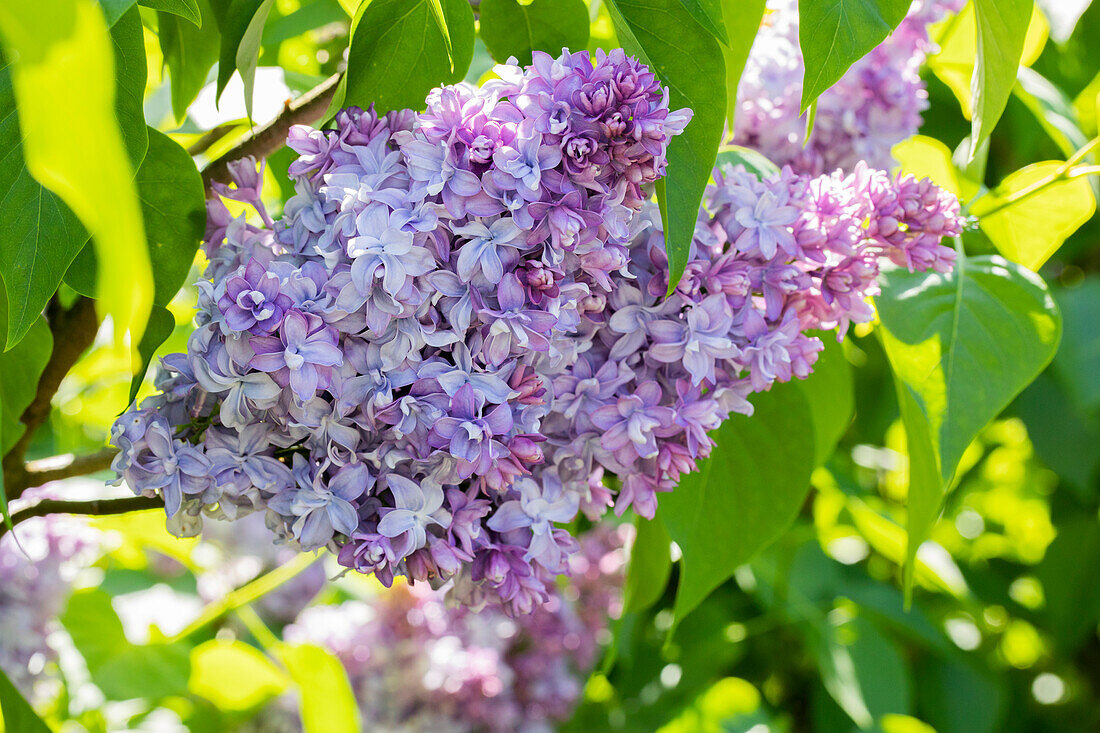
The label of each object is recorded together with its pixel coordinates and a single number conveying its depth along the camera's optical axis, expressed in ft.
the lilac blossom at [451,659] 4.16
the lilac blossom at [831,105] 2.86
